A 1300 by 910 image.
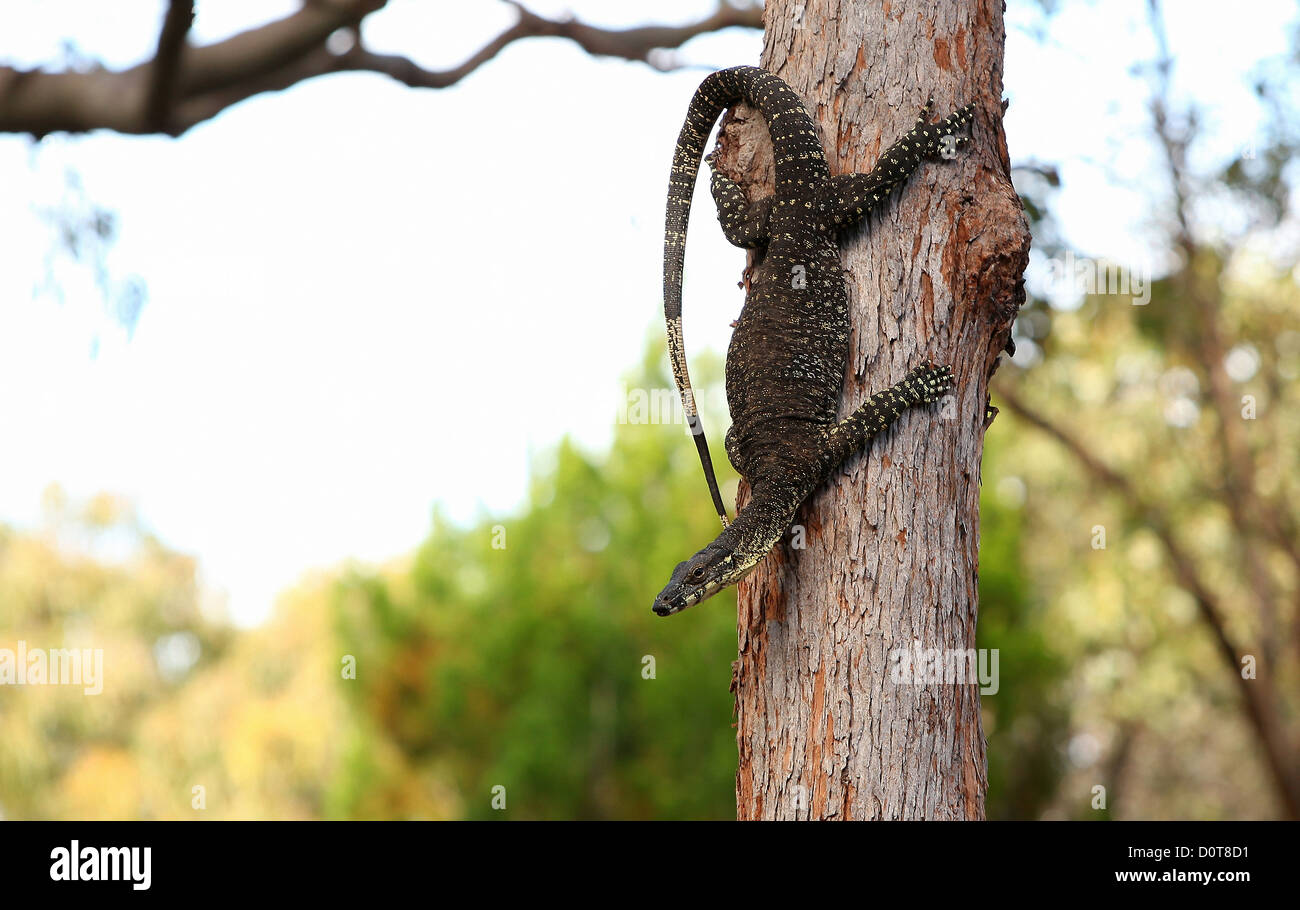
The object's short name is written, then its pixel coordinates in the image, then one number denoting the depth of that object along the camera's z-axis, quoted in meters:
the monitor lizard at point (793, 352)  2.75
